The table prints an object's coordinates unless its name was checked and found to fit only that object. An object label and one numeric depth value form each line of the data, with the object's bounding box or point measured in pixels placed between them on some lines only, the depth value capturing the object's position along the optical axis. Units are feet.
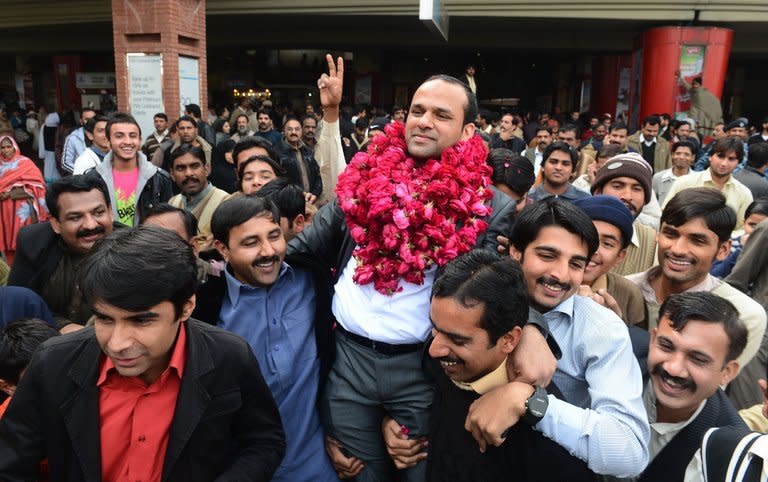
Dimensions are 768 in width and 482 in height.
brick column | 31.94
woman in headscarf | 16.10
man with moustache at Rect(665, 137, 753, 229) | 16.78
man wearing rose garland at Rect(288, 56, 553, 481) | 6.78
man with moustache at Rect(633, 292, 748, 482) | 5.88
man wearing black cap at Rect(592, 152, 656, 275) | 10.44
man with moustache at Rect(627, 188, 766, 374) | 7.93
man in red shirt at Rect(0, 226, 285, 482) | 5.06
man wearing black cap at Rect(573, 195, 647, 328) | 7.63
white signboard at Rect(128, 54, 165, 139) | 32.45
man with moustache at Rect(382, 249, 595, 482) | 4.91
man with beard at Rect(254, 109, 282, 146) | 28.14
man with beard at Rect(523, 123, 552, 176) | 25.41
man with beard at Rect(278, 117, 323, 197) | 18.92
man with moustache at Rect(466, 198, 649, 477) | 4.76
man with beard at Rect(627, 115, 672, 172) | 27.17
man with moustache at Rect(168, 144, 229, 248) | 12.85
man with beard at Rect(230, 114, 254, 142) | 31.79
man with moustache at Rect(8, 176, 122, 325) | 8.66
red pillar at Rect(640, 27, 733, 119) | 40.68
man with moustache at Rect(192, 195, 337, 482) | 7.15
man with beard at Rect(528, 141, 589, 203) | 14.49
